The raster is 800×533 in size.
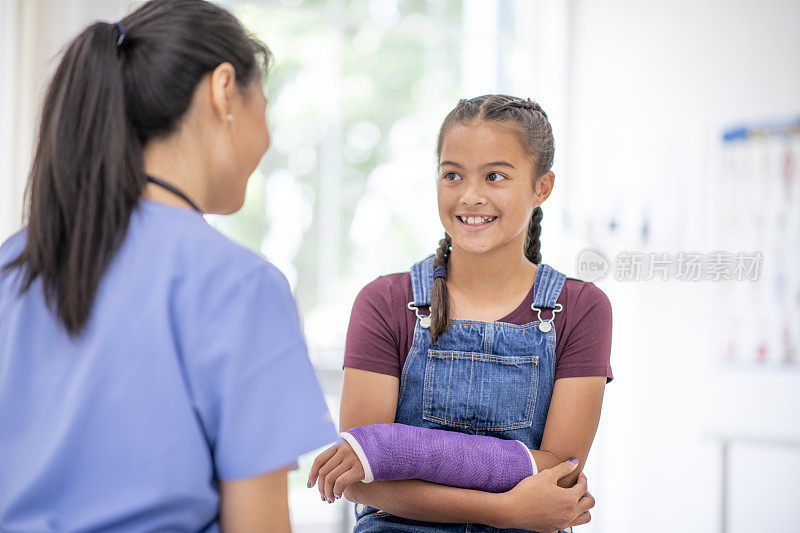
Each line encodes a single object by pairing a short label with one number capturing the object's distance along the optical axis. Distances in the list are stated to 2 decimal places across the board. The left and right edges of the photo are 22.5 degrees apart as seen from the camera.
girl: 2.41
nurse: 2.10
